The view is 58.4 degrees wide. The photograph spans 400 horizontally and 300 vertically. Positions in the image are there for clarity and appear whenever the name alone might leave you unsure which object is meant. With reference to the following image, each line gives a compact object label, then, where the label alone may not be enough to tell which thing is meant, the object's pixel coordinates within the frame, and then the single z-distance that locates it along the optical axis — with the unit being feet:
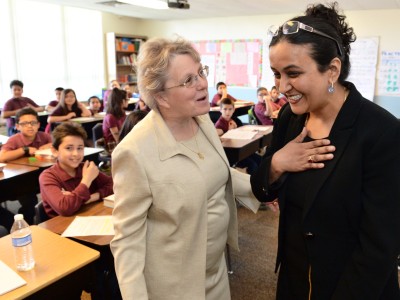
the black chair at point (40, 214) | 6.88
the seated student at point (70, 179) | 6.48
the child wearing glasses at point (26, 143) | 10.64
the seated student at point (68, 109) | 17.81
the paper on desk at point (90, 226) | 5.77
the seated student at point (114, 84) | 24.52
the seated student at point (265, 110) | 17.62
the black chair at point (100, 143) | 9.16
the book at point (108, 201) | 6.74
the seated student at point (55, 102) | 21.45
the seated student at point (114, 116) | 14.23
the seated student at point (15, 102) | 19.59
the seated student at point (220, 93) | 23.94
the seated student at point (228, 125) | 14.02
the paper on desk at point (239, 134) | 12.63
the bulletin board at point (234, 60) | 28.04
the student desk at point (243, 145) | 11.23
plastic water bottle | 4.40
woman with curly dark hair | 3.04
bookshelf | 28.43
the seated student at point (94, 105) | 21.04
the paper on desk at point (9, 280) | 4.13
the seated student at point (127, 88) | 26.20
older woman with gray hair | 3.53
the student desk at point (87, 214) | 5.56
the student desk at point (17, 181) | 8.96
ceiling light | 19.84
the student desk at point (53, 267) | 4.27
